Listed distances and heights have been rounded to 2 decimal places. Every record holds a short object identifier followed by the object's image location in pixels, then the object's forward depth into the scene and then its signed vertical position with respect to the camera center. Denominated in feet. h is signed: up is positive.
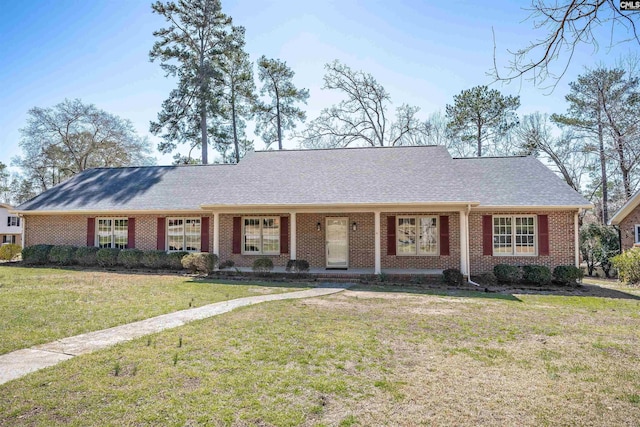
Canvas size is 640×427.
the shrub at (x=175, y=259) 48.57 -3.48
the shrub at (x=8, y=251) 60.44 -3.08
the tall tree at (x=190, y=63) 92.32 +41.94
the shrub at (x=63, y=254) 52.85 -3.07
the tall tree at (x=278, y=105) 108.27 +36.00
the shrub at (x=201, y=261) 45.06 -3.53
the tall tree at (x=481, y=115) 89.51 +27.81
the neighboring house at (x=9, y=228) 123.65 +1.31
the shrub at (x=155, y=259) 49.27 -3.52
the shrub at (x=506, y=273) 41.24 -4.54
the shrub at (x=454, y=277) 39.50 -4.76
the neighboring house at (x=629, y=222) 53.93 +1.31
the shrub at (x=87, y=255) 52.75 -3.21
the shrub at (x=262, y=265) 44.32 -3.90
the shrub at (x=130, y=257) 50.24 -3.33
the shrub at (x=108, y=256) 51.24 -3.26
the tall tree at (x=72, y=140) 114.42 +28.29
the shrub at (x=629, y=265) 43.68 -4.01
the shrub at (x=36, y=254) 53.78 -3.11
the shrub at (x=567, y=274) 40.45 -4.57
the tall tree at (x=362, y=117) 102.32 +31.12
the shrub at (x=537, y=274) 40.29 -4.54
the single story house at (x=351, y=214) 44.29 +2.31
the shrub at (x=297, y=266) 43.73 -3.96
